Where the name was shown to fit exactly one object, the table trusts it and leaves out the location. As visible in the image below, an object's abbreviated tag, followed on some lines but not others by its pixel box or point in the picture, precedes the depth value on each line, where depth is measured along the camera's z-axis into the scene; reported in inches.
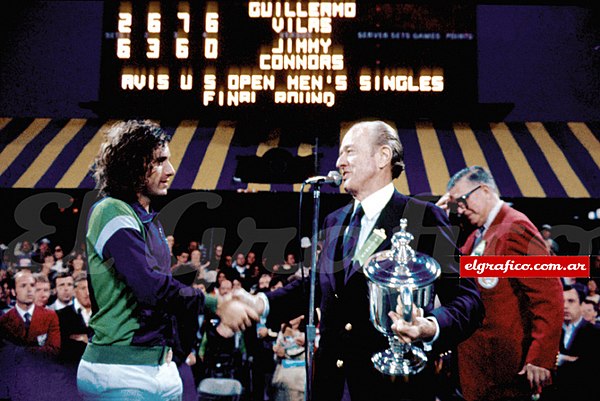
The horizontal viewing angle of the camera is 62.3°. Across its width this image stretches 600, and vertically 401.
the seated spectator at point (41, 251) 318.0
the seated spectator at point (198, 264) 307.4
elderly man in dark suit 87.5
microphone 91.0
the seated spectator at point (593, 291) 232.4
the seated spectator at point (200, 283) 271.6
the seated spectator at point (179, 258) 327.9
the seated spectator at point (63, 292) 219.3
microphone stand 88.6
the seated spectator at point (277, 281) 257.5
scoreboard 234.8
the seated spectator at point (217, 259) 340.5
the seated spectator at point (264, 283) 271.3
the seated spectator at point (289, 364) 179.6
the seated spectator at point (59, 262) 309.4
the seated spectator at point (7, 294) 239.8
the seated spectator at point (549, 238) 268.1
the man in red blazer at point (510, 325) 140.1
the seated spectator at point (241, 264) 345.8
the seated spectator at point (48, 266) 270.8
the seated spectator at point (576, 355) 194.5
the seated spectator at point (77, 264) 278.8
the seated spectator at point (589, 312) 218.4
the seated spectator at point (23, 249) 336.1
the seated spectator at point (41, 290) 208.5
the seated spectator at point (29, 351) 182.9
